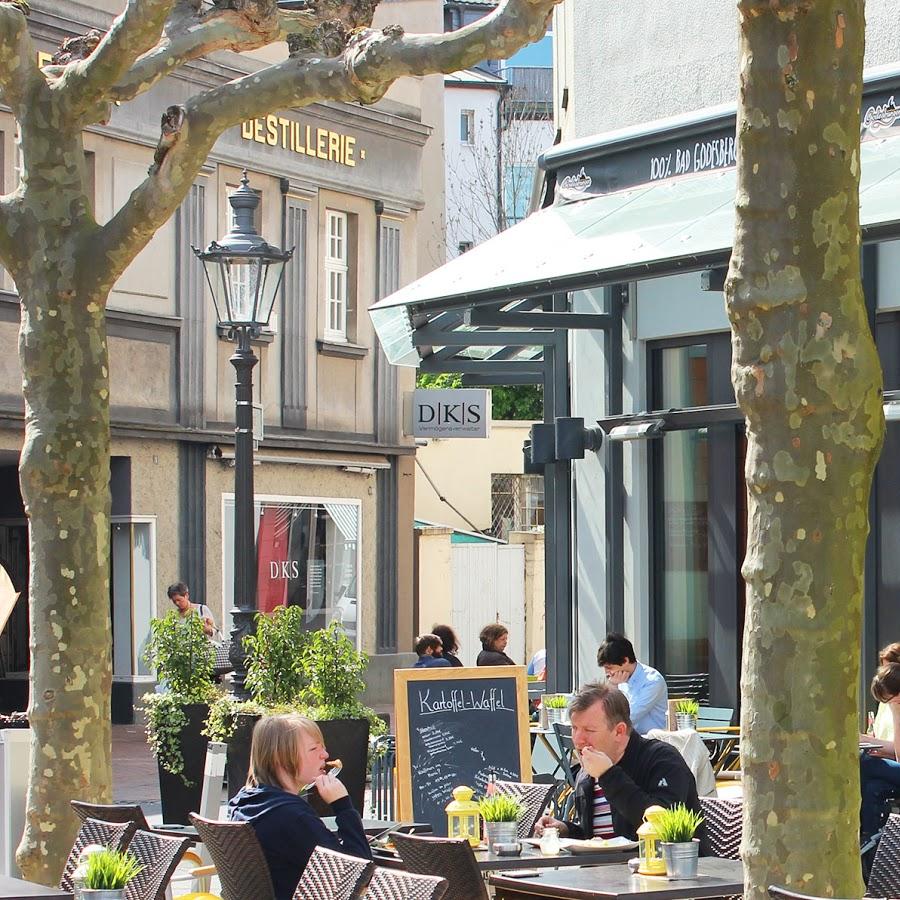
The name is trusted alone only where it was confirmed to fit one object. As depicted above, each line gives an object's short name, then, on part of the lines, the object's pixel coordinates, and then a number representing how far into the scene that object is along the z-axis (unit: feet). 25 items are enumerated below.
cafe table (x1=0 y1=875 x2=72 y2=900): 43.91
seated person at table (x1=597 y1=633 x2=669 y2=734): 78.18
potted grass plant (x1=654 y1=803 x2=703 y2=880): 46.75
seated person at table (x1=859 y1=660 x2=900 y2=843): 56.18
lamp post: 83.82
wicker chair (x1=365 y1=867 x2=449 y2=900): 38.96
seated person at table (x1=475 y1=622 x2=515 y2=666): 101.71
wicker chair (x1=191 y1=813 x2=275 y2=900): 45.88
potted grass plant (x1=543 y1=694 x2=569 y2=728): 88.54
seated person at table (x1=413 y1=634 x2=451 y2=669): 101.50
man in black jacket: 53.11
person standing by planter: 126.31
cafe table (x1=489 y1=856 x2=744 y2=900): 44.71
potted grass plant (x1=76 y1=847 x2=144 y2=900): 42.73
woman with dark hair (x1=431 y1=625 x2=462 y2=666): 103.86
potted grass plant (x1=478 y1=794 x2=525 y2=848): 52.08
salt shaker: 52.16
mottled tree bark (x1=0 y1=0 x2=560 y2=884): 57.36
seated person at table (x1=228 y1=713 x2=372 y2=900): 46.75
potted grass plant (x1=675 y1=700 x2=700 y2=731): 79.66
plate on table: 52.08
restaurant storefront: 81.76
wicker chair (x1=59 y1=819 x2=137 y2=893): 48.05
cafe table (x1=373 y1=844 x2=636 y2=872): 49.85
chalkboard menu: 74.18
